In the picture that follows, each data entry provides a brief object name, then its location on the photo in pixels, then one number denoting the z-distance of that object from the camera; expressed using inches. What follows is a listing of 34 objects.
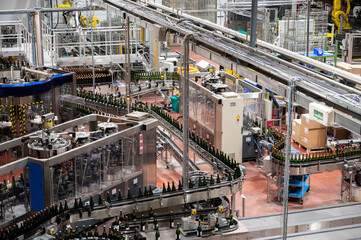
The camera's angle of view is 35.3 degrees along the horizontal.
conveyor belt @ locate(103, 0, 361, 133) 221.0
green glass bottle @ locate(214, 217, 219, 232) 306.2
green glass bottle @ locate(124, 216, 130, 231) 301.9
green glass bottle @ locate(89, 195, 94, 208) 306.2
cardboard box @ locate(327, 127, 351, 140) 486.6
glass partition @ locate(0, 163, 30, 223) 301.9
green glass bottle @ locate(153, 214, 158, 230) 306.3
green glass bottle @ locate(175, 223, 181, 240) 299.6
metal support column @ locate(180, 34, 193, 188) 313.6
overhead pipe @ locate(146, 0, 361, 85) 250.7
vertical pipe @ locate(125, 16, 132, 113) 466.8
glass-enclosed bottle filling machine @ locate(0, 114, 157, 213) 300.8
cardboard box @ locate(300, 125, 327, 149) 469.4
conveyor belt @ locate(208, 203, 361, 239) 319.1
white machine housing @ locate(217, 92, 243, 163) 436.8
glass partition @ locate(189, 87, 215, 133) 458.9
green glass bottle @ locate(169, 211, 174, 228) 308.2
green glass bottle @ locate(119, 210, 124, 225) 306.0
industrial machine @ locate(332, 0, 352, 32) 829.2
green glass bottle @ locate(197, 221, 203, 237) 302.1
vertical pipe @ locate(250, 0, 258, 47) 317.7
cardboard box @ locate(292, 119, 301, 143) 486.7
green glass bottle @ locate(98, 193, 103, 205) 311.4
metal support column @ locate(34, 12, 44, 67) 549.3
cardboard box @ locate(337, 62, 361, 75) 561.6
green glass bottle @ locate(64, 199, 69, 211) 298.4
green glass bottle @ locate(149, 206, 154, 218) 312.6
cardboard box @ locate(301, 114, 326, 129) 462.3
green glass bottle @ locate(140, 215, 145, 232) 304.5
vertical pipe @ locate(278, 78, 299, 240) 237.0
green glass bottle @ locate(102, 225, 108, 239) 286.4
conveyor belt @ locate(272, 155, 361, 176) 381.1
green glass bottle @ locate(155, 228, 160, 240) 296.6
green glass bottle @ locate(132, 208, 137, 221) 310.3
